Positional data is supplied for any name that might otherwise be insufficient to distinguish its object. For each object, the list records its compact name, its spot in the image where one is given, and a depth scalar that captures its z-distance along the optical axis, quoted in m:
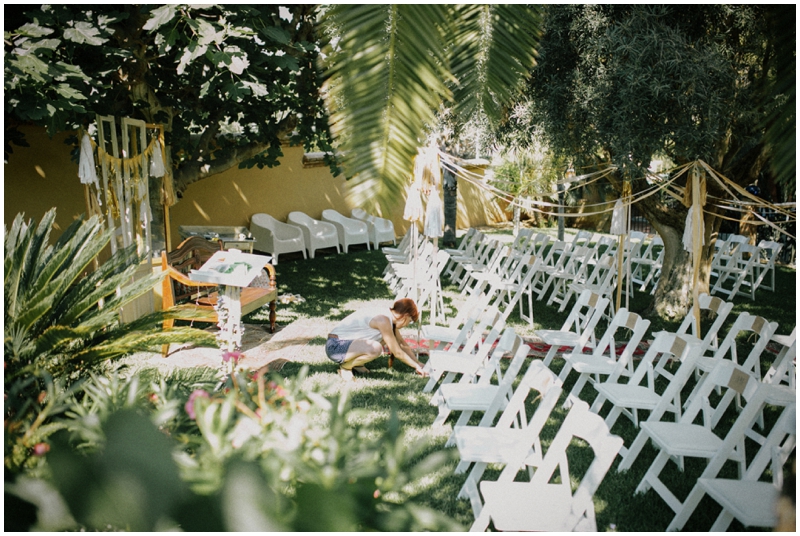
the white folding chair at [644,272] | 10.99
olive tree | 5.53
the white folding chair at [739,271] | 10.33
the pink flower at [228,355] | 4.07
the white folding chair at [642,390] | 4.50
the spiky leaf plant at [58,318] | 2.83
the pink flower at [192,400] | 2.44
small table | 10.70
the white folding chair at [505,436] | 3.48
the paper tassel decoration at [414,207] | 7.26
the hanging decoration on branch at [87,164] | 6.36
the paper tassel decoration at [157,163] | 7.20
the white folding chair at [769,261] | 10.73
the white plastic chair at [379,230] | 15.84
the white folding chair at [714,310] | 5.41
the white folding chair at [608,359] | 5.13
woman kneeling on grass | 5.90
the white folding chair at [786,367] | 5.02
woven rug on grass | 7.10
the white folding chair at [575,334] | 5.80
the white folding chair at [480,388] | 4.24
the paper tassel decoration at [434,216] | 7.15
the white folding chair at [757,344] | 5.02
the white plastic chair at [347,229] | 15.12
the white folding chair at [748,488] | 3.03
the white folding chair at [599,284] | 8.56
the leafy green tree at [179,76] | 5.11
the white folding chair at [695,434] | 3.64
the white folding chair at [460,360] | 4.97
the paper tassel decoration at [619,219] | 7.61
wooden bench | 6.86
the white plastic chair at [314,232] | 14.40
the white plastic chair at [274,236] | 13.52
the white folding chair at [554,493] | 3.03
